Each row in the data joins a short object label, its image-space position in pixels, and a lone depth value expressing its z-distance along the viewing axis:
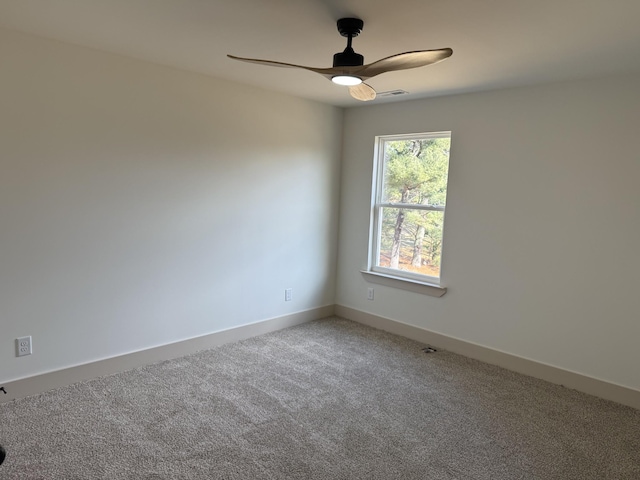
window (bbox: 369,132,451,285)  3.98
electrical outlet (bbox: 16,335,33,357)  2.72
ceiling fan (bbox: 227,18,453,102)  1.87
